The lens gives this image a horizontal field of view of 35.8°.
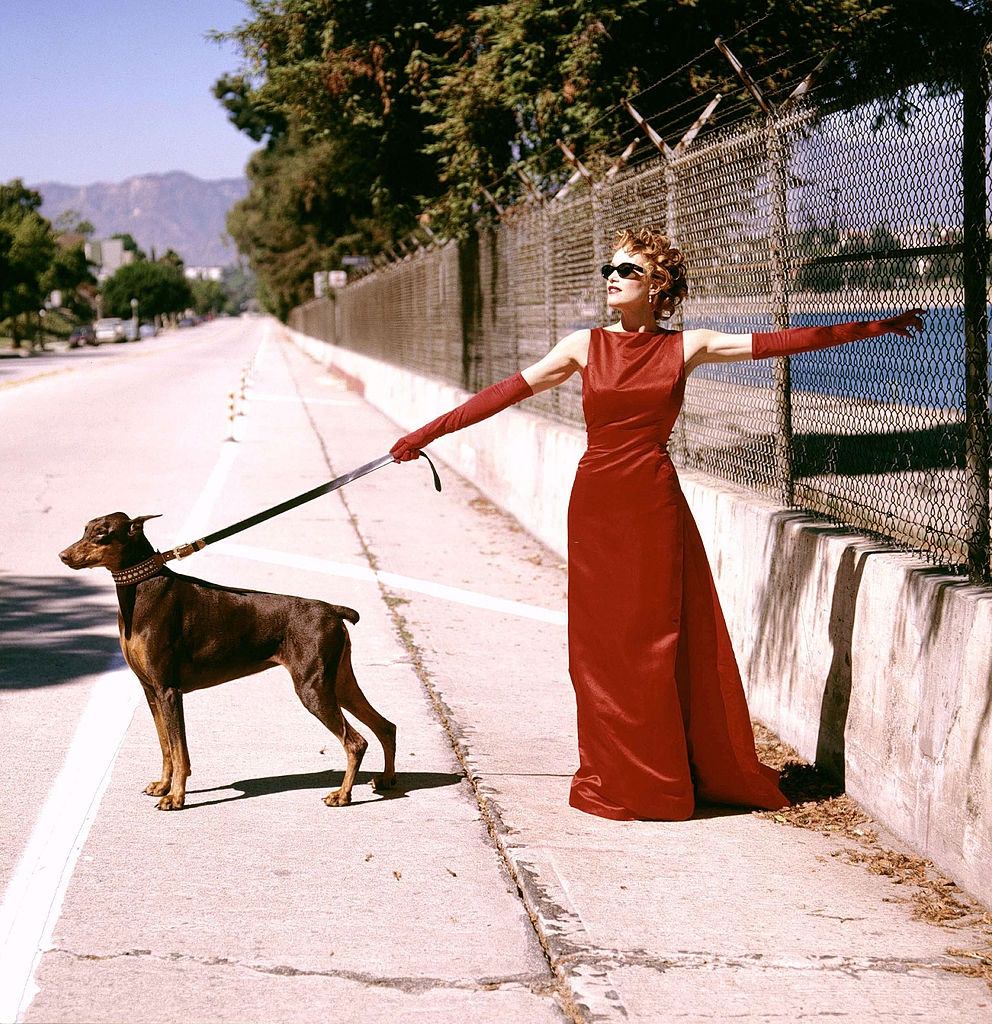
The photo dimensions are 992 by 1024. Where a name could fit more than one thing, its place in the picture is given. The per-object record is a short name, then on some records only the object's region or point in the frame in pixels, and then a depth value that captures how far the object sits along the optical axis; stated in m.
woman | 5.26
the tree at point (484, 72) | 14.98
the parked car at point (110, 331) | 120.12
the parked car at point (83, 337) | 106.20
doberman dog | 5.33
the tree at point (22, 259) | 75.28
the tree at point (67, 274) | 100.70
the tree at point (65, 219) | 113.81
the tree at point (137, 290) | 186.00
